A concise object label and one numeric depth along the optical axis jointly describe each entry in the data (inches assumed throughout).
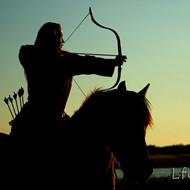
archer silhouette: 441.2
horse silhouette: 420.0
